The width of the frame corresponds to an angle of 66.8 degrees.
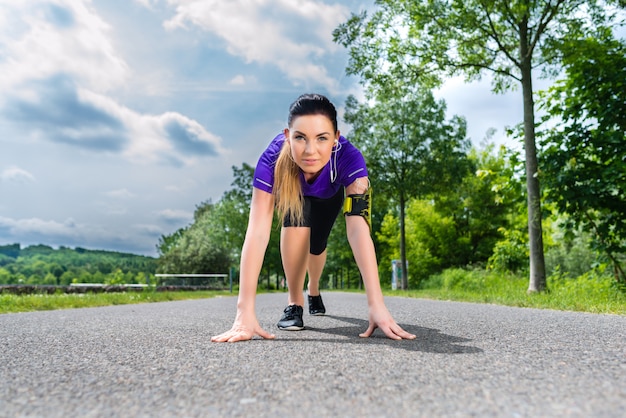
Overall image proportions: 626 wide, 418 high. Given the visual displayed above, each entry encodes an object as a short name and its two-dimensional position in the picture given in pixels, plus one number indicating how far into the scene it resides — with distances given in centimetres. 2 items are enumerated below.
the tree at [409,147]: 2034
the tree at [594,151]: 834
